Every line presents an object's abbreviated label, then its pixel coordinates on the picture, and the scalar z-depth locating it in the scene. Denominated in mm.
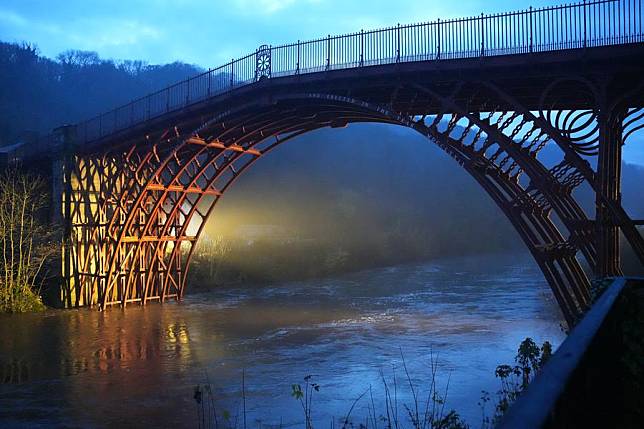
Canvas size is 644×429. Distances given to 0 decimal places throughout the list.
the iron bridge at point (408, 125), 11766
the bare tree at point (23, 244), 24016
